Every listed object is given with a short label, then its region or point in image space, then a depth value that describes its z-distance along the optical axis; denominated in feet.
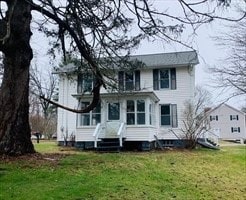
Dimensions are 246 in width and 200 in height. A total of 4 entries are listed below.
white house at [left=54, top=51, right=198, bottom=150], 38.17
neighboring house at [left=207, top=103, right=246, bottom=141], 107.84
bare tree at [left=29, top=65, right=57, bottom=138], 82.24
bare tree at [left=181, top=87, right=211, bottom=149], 39.65
